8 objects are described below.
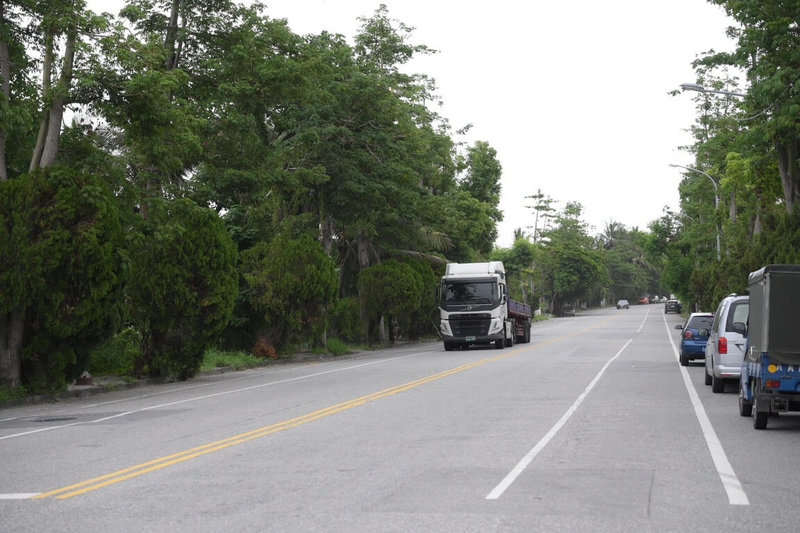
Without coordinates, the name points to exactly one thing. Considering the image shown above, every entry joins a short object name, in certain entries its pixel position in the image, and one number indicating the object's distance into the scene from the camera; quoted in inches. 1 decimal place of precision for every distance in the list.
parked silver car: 736.3
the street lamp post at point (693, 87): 1099.9
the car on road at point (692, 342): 1094.4
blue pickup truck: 505.0
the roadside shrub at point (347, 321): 1792.6
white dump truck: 1561.3
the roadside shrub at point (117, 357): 1022.4
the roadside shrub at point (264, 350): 1334.9
